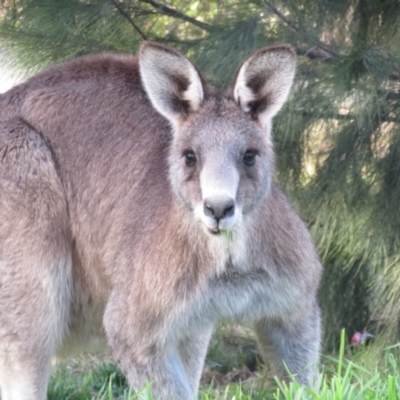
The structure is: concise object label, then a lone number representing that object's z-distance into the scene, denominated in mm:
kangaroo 8484
